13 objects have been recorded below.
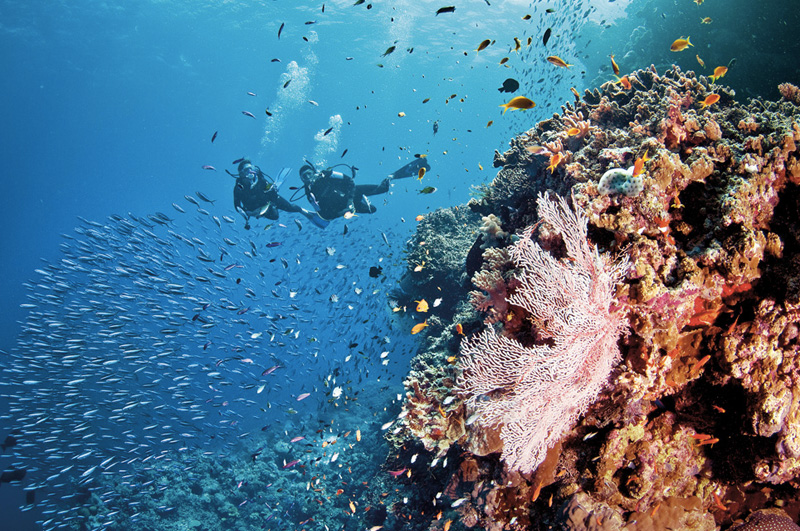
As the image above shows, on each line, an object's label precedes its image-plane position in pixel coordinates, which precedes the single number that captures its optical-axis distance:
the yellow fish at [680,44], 5.65
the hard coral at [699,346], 2.57
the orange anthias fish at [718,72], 5.10
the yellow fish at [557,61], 5.22
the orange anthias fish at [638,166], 2.88
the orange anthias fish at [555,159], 4.03
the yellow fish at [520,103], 4.60
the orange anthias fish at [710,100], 3.96
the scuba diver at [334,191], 13.45
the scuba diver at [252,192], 12.45
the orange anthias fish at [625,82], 5.61
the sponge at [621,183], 2.82
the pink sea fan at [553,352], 2.58
